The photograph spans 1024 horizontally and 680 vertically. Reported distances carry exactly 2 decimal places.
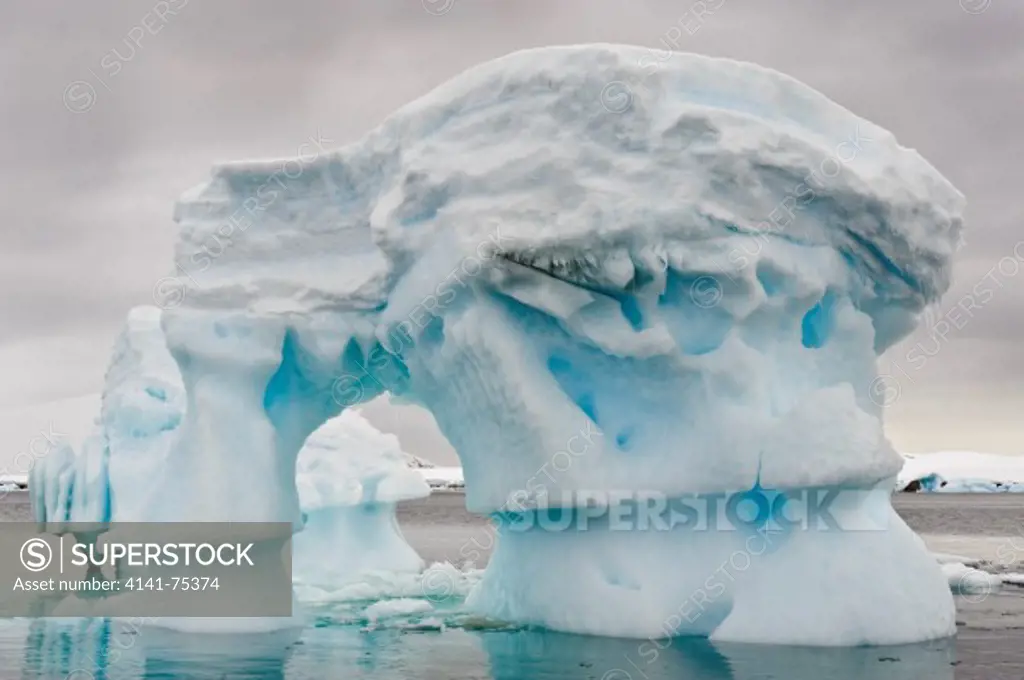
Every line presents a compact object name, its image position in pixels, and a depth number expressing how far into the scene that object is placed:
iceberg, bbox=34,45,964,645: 11.85
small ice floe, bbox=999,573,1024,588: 19.48
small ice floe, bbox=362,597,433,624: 14.58
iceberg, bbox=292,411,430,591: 20.92
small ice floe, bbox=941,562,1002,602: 17.86
